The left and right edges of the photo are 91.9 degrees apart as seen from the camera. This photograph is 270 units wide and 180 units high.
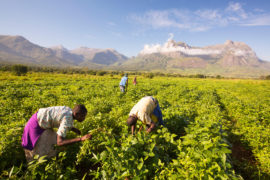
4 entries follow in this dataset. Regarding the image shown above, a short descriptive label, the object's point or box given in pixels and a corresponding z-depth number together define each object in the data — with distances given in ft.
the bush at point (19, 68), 196.38
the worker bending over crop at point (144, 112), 14.69
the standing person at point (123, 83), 43.50
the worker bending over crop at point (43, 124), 11.68
